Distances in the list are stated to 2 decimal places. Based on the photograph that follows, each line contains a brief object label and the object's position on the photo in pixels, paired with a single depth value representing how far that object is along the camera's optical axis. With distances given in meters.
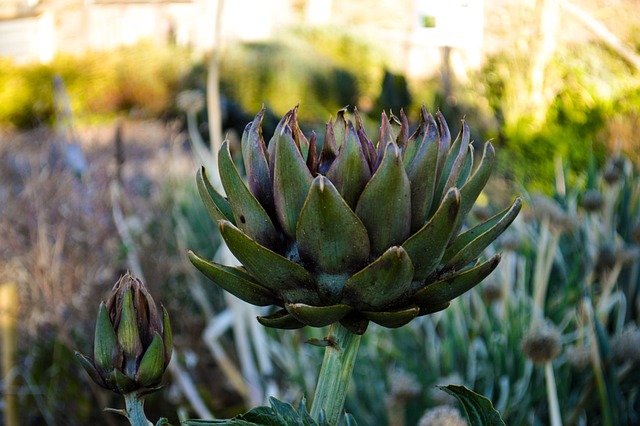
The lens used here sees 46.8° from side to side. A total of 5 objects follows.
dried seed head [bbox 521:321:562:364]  0.69
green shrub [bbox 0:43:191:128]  7.86
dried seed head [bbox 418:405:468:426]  0.47
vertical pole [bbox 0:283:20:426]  1.30
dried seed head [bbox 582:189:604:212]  1.33
